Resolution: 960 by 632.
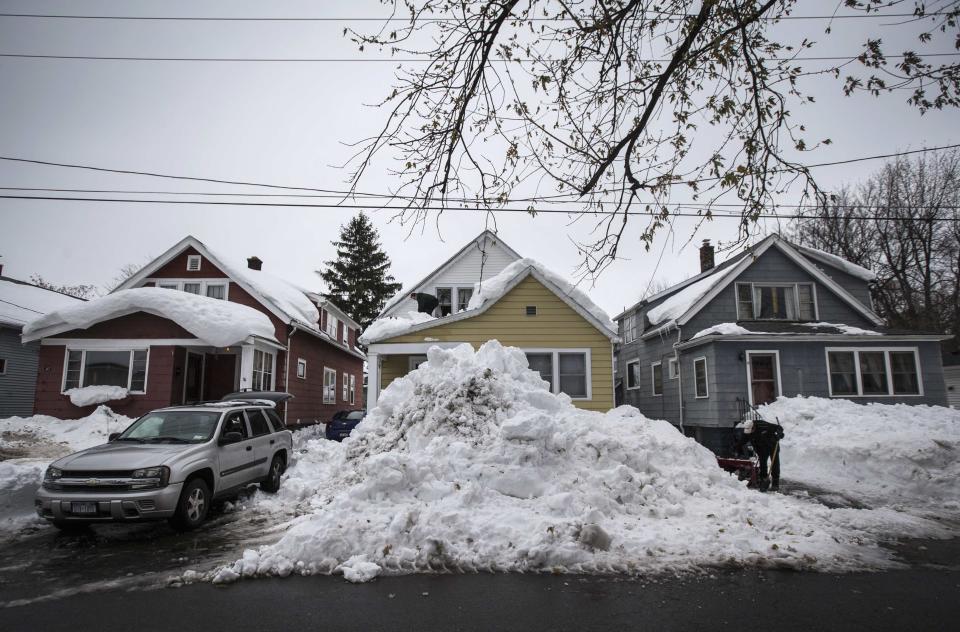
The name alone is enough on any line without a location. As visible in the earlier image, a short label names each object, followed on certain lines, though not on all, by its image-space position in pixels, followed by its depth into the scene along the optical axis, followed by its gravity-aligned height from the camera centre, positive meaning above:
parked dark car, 18.03 -1.44
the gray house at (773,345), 18.44 +1.33
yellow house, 16.48 +1.64
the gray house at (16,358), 22.52 +1.23
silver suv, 6.91 -1.23
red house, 16.98 +1.49
